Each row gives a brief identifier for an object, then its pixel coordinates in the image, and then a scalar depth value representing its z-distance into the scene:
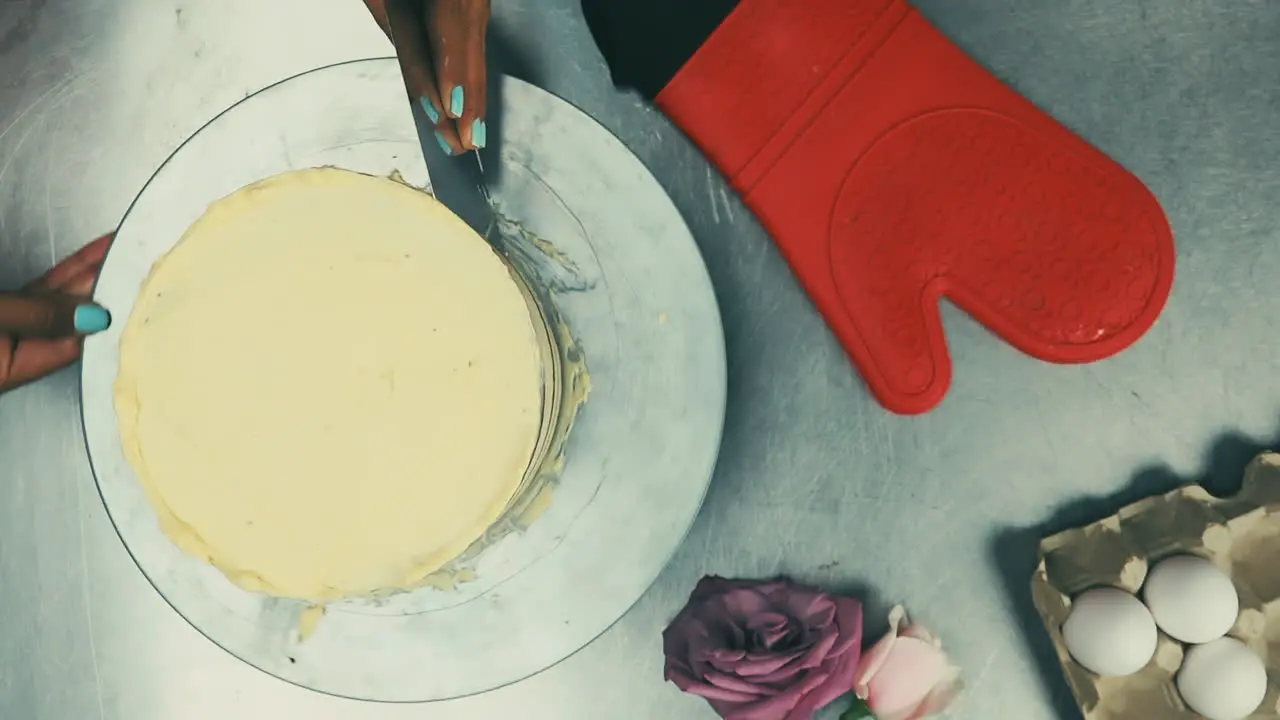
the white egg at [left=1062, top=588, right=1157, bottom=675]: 0.45
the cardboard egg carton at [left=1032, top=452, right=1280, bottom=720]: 0.47
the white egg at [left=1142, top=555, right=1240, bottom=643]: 0.45
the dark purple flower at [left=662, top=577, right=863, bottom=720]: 0.45
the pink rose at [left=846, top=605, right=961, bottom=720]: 0.49
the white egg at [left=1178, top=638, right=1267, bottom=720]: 0.45
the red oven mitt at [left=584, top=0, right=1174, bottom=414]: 0.50
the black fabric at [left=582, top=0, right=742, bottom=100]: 0.51
